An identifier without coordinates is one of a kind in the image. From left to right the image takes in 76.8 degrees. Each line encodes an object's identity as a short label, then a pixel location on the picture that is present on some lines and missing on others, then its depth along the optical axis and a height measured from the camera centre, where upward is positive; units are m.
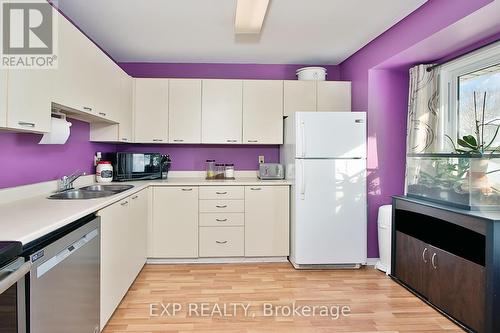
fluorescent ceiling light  2.39 +1.21
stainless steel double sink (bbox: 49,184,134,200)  2.38 -0.25
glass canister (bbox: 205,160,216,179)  3.97 -0.07
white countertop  1.24 -0.26
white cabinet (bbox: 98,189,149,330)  2.09 -0.67
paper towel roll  2.13 +0.20
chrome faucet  2.54 -0.17
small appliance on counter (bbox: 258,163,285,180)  3.72 -0.11
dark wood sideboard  1.94 -0.70
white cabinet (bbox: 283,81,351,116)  3.81 +0.81
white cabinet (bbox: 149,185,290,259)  3.44 -0.65
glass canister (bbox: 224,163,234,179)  3.96 -0.12
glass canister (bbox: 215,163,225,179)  3.98 -0.11
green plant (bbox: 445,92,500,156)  2.43 +0.18
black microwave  3.40 -0.03
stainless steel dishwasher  1.29 -0.58
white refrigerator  3.24 -0.26
